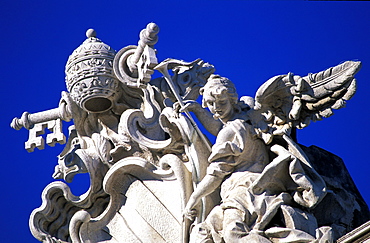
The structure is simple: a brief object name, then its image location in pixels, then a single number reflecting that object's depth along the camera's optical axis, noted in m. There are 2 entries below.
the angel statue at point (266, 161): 13.17
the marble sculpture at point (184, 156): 13.34
